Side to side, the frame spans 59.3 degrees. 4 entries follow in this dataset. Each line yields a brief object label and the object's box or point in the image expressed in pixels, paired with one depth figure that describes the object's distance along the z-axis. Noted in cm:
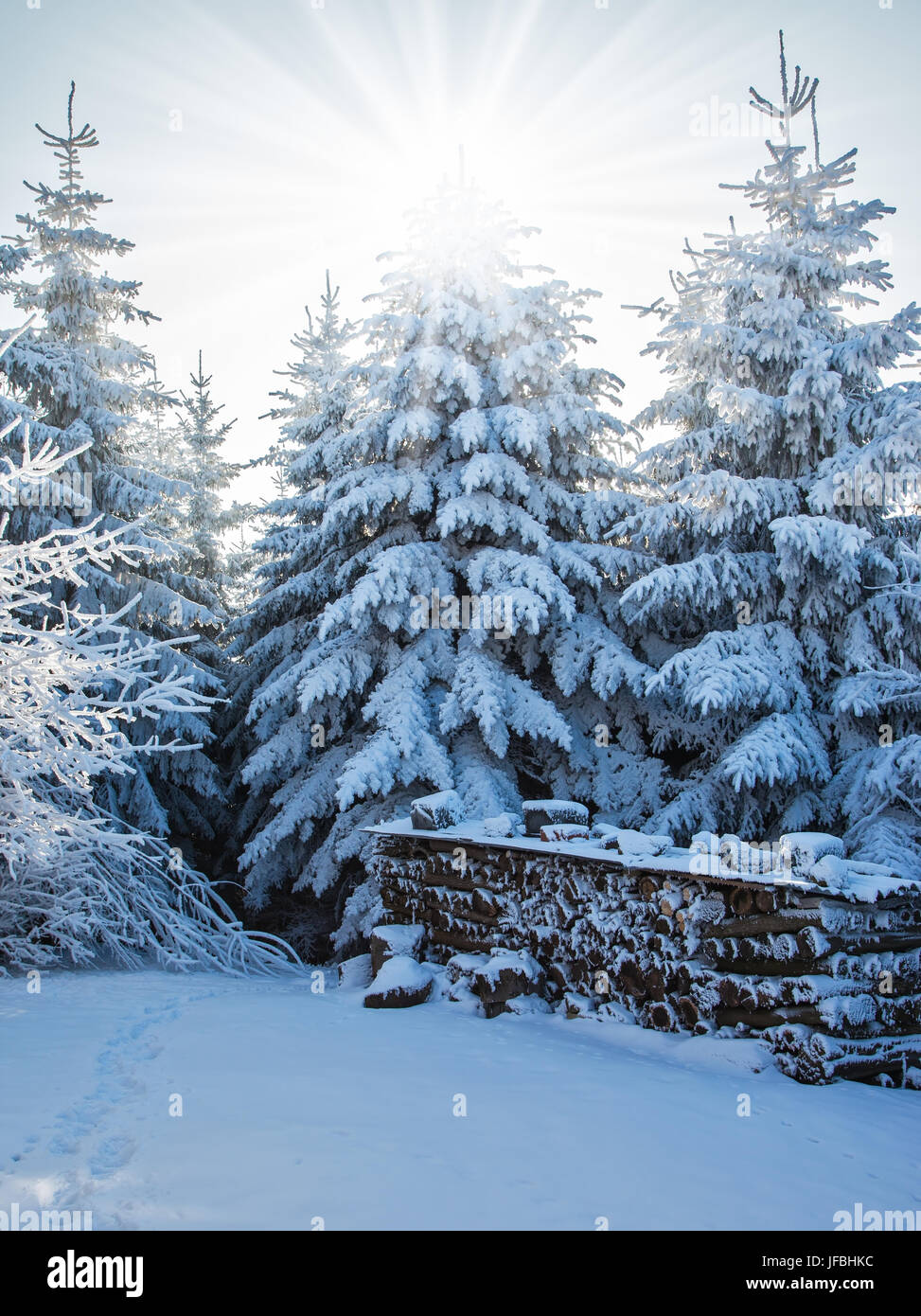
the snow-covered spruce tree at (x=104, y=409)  1054
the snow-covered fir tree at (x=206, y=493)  1625
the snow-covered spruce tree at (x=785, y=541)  714
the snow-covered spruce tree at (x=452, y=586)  847
